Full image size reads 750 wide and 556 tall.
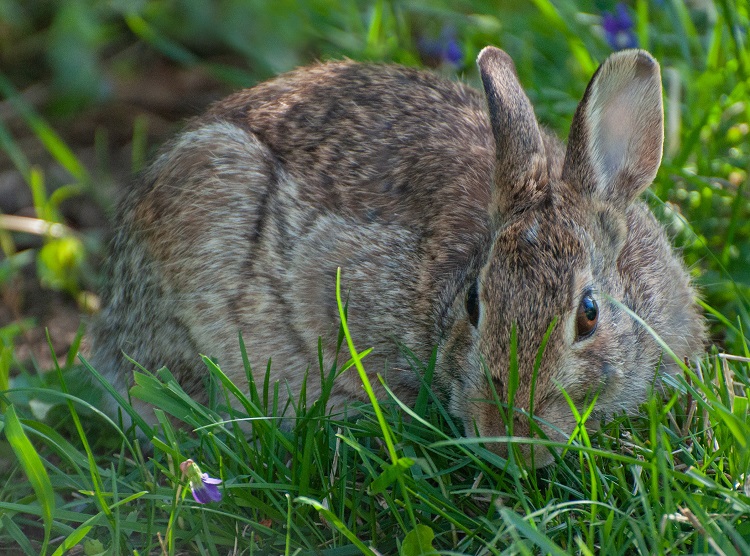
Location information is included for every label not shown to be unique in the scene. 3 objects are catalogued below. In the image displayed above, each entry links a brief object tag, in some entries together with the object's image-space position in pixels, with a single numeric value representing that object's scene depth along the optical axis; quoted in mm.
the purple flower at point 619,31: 11000
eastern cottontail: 6996
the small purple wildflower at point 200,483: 6277
